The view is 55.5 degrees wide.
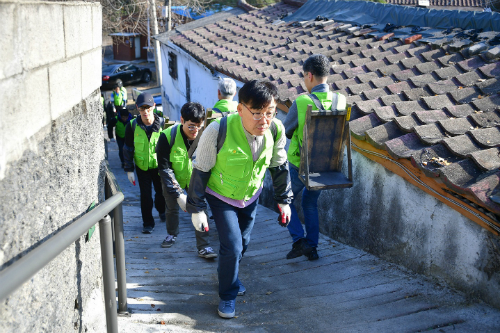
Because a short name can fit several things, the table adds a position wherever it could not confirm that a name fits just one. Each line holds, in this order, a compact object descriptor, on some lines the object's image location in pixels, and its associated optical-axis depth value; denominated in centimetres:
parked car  2691
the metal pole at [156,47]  2520
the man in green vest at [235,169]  345
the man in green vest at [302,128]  464
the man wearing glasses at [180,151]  490
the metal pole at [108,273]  273
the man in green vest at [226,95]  542
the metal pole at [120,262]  310
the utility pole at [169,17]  2502
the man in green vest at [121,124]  1091
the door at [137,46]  3494
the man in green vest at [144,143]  592
